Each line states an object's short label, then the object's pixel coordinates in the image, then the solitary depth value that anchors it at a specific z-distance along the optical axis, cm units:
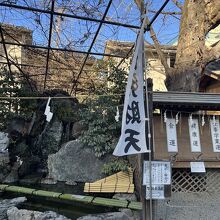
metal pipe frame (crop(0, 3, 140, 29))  571
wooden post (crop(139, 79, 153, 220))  470
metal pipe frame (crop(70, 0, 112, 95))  574
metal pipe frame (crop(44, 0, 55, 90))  561
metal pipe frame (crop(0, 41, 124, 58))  754
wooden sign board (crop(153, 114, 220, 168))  671
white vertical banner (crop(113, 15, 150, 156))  422
